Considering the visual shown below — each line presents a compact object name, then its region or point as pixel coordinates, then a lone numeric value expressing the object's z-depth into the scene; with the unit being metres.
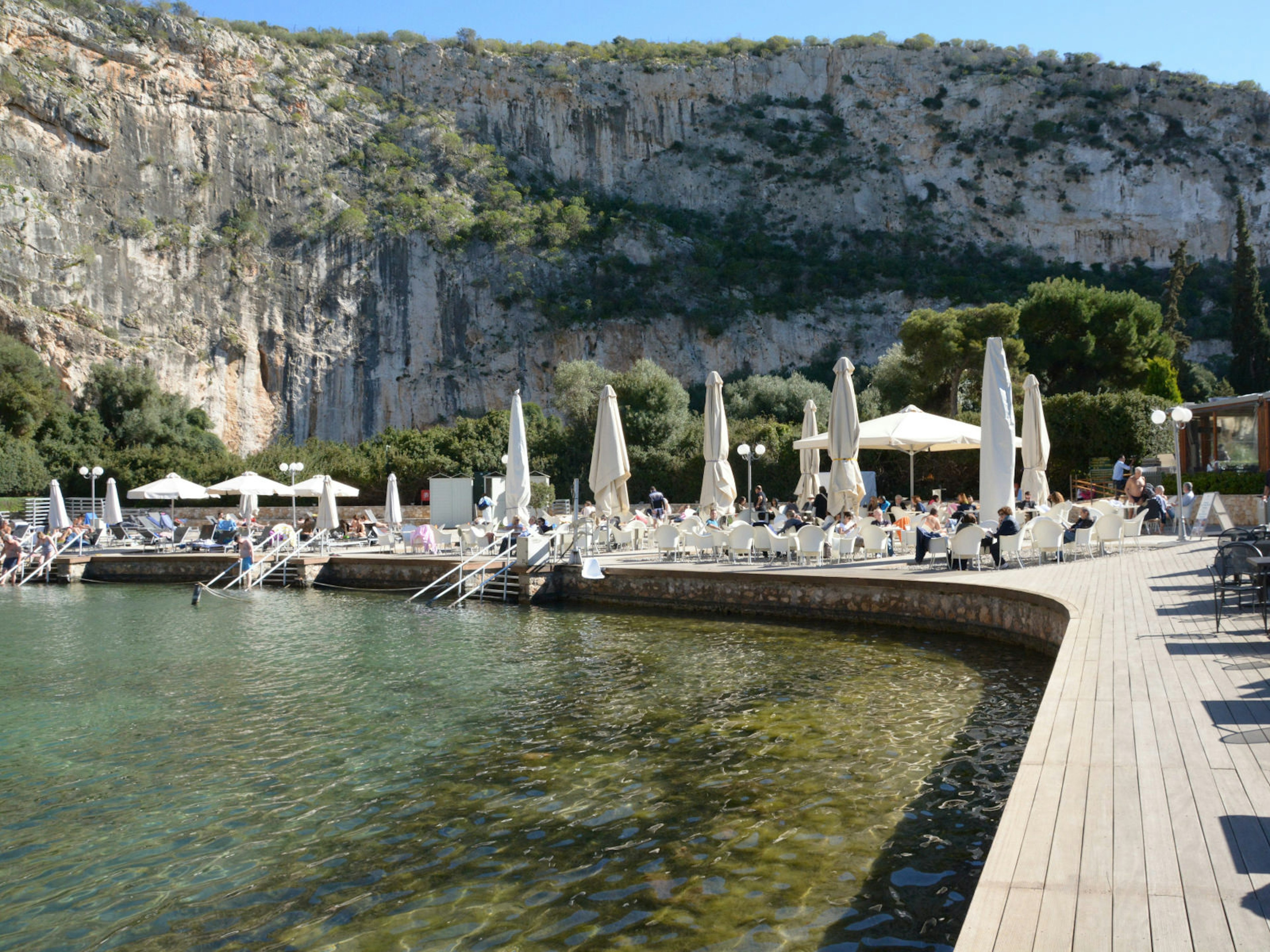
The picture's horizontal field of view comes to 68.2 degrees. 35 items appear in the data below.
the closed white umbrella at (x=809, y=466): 19.34
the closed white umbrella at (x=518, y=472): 16.44
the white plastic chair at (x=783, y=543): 13.89
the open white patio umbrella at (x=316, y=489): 21.73
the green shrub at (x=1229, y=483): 17.55
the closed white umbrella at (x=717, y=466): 16.55
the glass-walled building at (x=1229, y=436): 20.30
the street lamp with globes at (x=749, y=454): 19.77
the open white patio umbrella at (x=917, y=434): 14.41
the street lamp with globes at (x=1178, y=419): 14.20
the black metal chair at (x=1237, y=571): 7.24
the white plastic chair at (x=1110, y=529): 12.24
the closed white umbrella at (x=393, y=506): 21.03
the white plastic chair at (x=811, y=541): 13.12
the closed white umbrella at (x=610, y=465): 15.77
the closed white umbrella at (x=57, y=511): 21.61
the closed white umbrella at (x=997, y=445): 11.91
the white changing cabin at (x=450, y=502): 25.34
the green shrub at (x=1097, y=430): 23.77
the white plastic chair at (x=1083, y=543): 12.16
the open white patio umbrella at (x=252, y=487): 21.47
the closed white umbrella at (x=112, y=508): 22.25
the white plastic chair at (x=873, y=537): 13.44
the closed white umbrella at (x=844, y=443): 14.10
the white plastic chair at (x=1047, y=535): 11.80
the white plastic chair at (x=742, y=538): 14.21
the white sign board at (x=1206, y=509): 13.30
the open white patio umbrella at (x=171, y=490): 21.81
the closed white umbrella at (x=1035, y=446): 15.39
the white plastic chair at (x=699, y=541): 14.66
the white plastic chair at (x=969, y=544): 11.63
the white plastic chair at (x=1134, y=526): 12.70
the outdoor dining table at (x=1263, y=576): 6.84
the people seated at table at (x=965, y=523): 12.20
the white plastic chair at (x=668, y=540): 14.79
